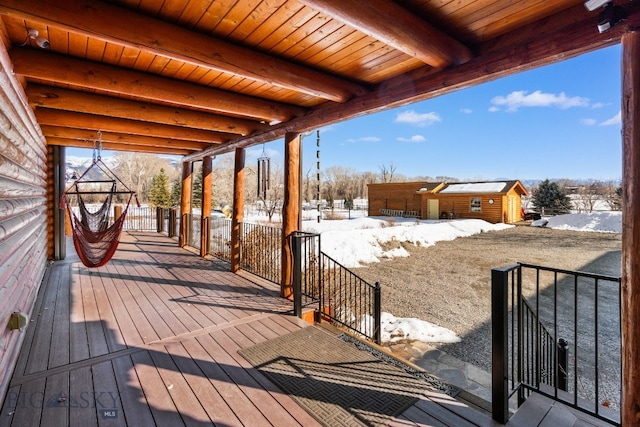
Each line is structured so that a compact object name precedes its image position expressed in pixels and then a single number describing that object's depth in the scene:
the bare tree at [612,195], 20.47
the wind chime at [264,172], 5.30
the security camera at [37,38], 2.14
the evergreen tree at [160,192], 21.69
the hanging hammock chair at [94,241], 3.91
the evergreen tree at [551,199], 21.98
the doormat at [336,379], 1.89
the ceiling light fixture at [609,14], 1.50
